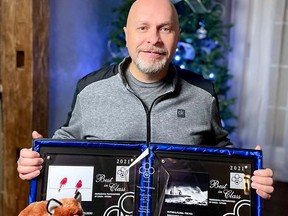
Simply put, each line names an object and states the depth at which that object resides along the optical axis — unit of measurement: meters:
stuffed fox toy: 0.77
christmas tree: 2.76
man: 1.36
